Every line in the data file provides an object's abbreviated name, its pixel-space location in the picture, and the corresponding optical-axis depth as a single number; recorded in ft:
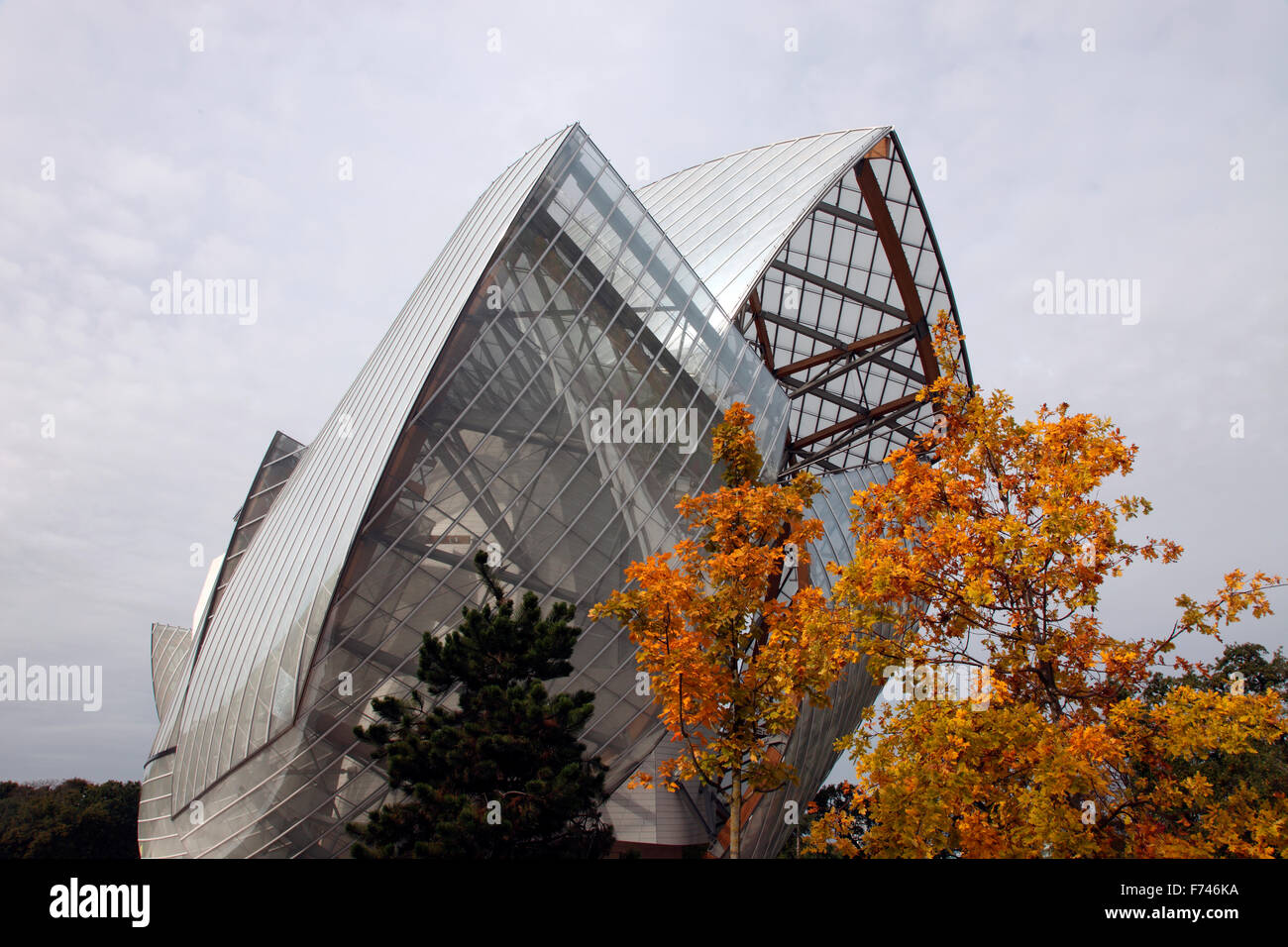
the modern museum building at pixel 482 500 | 53.57
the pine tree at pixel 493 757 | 40.24
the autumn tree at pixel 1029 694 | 23.16
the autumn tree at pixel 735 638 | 31.17
